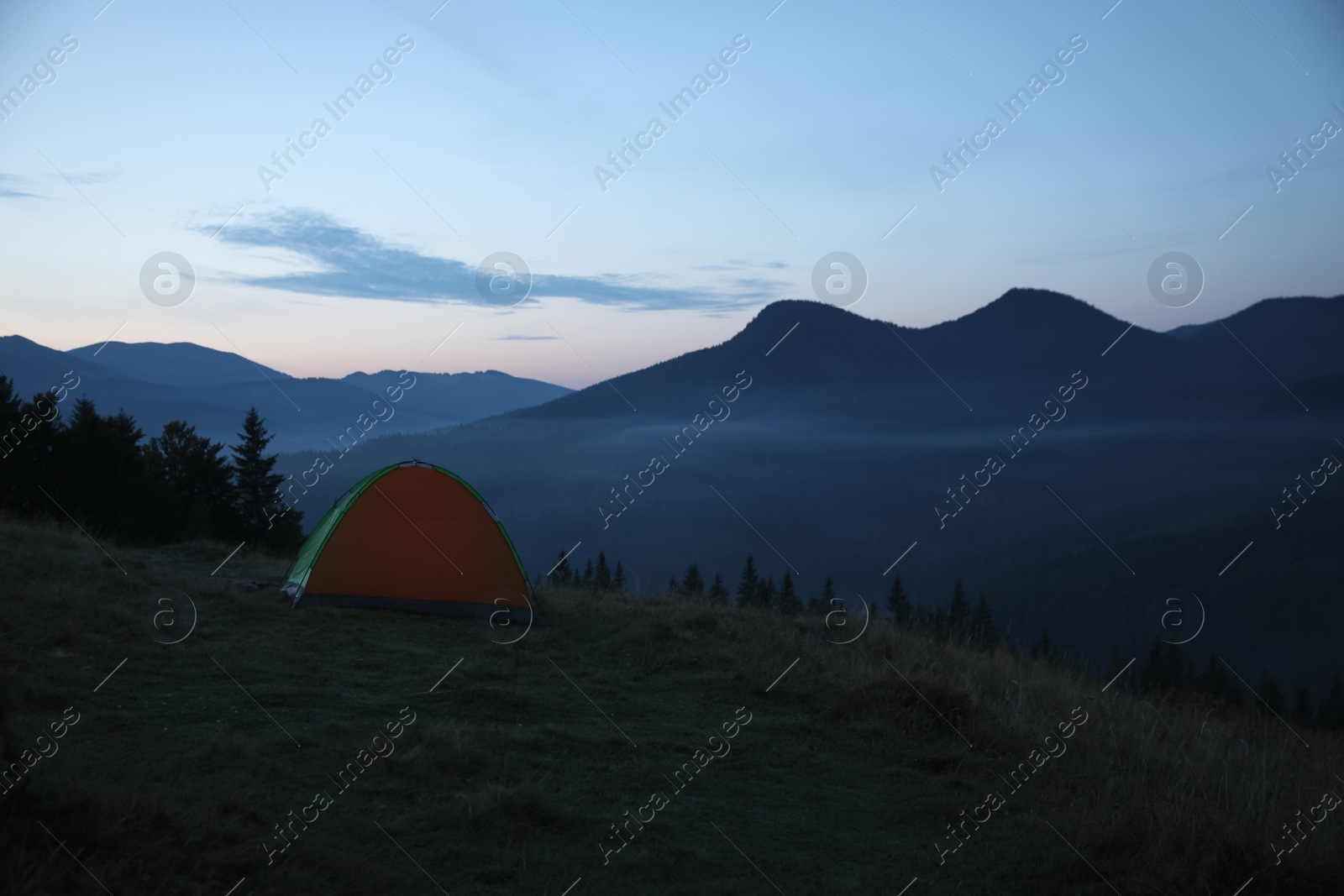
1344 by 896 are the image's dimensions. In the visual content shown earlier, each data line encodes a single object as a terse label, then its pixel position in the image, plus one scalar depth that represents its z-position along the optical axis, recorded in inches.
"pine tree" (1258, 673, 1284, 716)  1402.6
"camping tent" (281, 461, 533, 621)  449.1
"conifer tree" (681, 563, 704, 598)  1280.0
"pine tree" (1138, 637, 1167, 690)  1226.0
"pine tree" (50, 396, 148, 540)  887.7
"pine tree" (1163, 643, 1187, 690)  1310.3
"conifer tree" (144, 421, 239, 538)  1141.1
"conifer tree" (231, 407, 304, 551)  1239.5
